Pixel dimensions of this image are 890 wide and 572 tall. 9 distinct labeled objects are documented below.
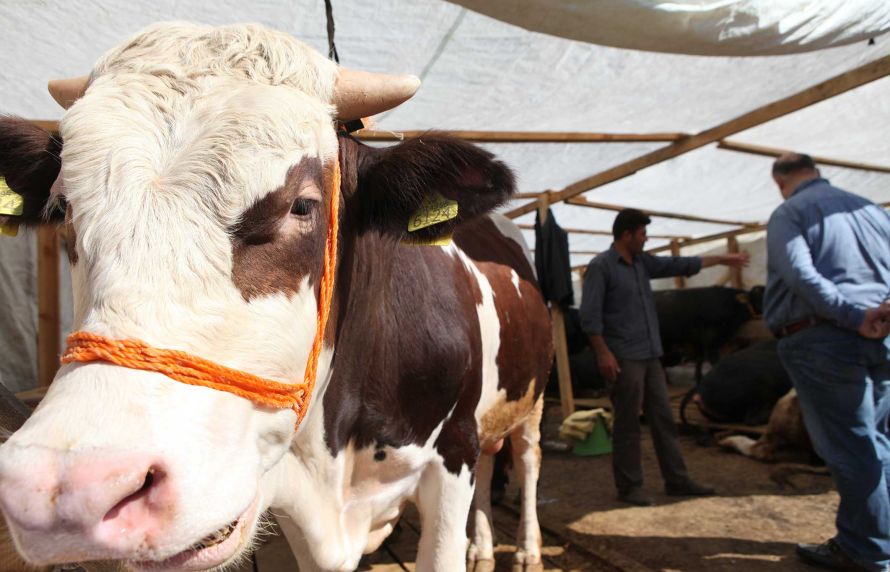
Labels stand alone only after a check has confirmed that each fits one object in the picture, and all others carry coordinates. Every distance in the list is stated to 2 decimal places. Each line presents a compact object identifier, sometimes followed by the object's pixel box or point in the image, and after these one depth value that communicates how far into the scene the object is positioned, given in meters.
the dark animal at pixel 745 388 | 6.01
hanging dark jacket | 5.72
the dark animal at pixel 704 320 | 8.61
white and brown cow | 0.93
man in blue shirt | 2.73
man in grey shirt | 4.52
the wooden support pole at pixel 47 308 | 4.54
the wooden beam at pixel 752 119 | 3.21
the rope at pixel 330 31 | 2.18
